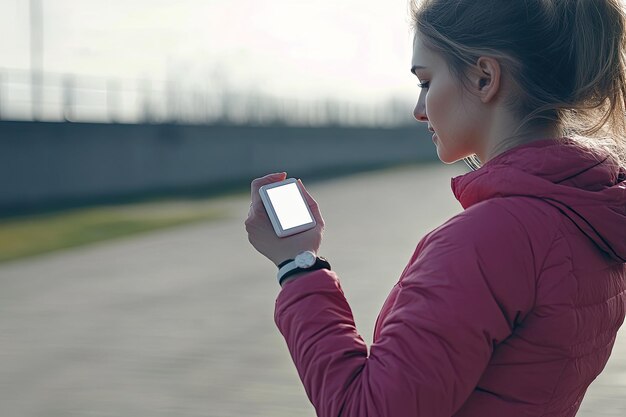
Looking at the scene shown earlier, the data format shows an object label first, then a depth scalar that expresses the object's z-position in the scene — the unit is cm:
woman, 151
